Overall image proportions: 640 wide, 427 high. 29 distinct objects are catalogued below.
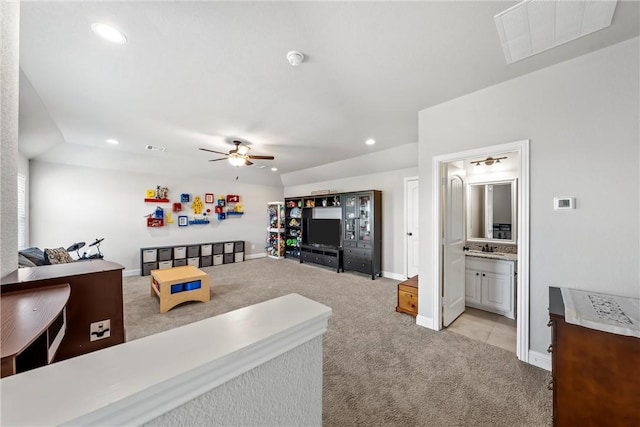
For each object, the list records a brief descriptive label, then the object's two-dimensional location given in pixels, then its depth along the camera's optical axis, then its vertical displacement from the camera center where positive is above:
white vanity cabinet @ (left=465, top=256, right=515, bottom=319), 3.08 -0.93
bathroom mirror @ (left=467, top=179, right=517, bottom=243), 3.51 +0.03
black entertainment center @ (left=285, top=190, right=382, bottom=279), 5.14 -0.42
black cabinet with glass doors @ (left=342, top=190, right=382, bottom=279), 5.11 -0.38
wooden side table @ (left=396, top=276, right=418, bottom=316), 3.09 -1.07
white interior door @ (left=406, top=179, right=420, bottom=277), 4.82 -0.25
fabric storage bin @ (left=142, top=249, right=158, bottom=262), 5.25 -0.87
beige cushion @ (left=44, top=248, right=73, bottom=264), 3.14 -0.55
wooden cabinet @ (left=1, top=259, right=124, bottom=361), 1.45 -0.53
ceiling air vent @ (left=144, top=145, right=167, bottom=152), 4.35 +1.19
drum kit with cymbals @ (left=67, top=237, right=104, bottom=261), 4.22 -0.73
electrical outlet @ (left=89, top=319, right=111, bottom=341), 1.58 -0.75
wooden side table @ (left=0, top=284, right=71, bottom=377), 0.75 -0.41
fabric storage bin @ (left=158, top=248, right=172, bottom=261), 5.43 -0.88
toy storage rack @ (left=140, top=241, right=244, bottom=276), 5.29 -0.97
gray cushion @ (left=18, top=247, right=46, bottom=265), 2.81 -0.49
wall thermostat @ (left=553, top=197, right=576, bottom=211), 1.99 +0.08
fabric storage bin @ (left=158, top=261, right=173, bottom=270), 5.43 -1.11
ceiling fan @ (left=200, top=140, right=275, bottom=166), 3.90 +0.92
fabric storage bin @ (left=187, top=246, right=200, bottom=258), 5.85 -0.88
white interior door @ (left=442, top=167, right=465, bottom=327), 2.83 -0.46
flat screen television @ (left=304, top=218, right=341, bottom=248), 5.84 -0.45
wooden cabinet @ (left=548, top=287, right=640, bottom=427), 1.32 -0.92
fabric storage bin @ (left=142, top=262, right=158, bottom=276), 5.24 -1.13
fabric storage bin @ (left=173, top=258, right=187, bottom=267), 5.65 -1.10
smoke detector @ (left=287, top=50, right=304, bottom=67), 1.90 +1.22
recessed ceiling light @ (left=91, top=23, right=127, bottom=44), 1.66 +1.25
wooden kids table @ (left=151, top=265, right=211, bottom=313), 3.34 -1.03
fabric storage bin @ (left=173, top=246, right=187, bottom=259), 5.66 -0.87
